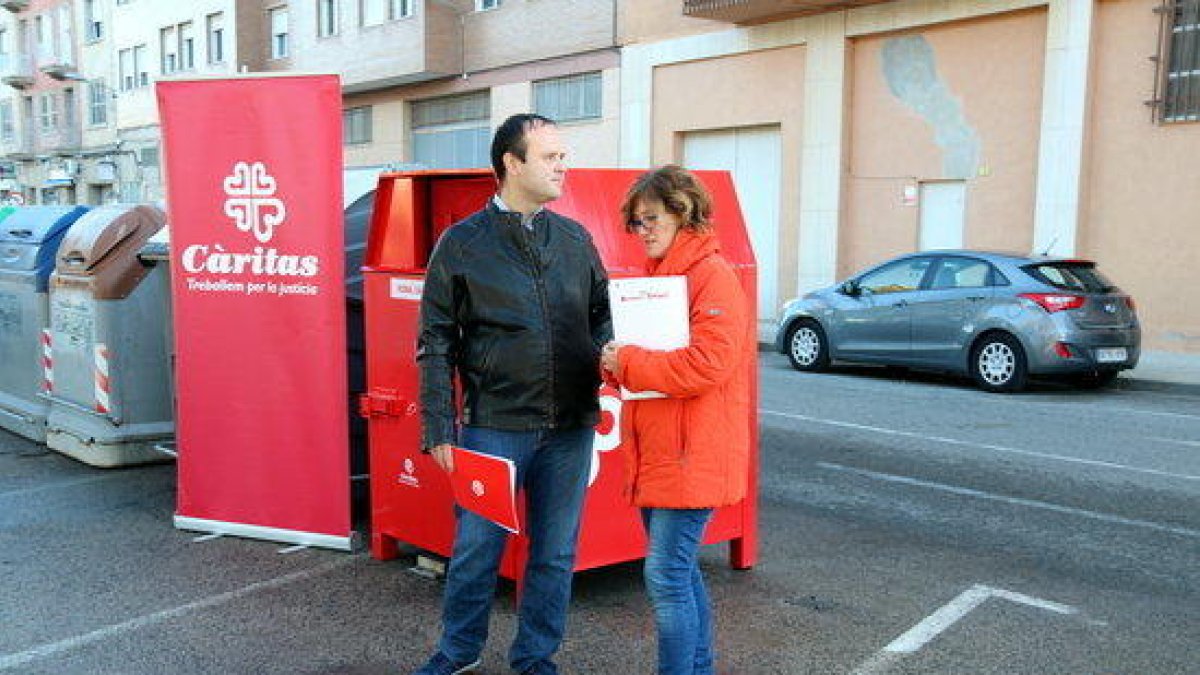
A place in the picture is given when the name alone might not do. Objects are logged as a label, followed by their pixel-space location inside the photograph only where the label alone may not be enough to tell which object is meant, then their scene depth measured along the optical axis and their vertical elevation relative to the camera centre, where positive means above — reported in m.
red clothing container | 4.36 -0.67
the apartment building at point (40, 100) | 43.34 +4.81
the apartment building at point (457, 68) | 22.67 +3.43
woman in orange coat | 3.03 -0.58
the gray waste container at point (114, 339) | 6.65 -0.85
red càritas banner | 4.97 -0.43
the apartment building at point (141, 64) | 34.25 +5.14
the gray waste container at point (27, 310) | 7.52 -0.76
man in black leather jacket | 3.29 -0.48
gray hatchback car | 11.04 -1.11
